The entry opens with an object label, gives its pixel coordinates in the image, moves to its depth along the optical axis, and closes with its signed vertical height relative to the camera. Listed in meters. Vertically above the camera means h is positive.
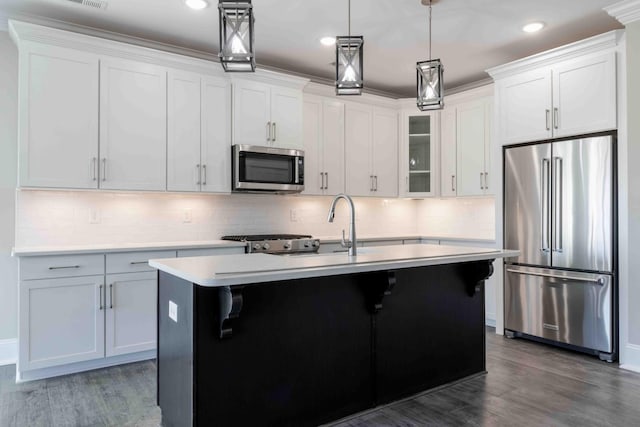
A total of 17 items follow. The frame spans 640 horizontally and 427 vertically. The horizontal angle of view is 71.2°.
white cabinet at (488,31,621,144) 3.57 +1.11
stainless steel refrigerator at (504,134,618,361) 3.55 -0.20
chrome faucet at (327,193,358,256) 2.66 -0.08
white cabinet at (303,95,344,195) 4.84 +0.83
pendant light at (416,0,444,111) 2.70 +0.82
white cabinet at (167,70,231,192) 3.92 +0.79
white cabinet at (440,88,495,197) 4.88 +0.84
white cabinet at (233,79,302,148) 4.25 +1.04
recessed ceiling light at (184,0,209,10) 3.28 +1.61
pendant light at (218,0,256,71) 2.08 +0.88
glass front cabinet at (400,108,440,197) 5.43 +0.81
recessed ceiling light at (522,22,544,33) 3.72 +1.63
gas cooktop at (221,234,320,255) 4.06 -0.22
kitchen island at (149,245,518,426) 2.07 -0.62
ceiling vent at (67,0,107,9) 3.28 +1.62
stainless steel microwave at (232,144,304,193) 4.19 +0.50
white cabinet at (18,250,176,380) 3.14 -0.68
